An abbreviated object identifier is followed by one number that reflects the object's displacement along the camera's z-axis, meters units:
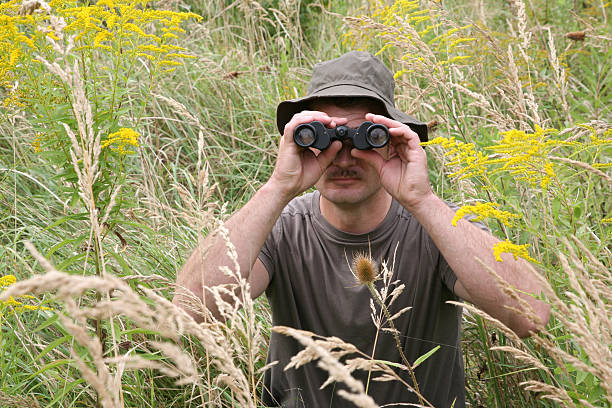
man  1.91
